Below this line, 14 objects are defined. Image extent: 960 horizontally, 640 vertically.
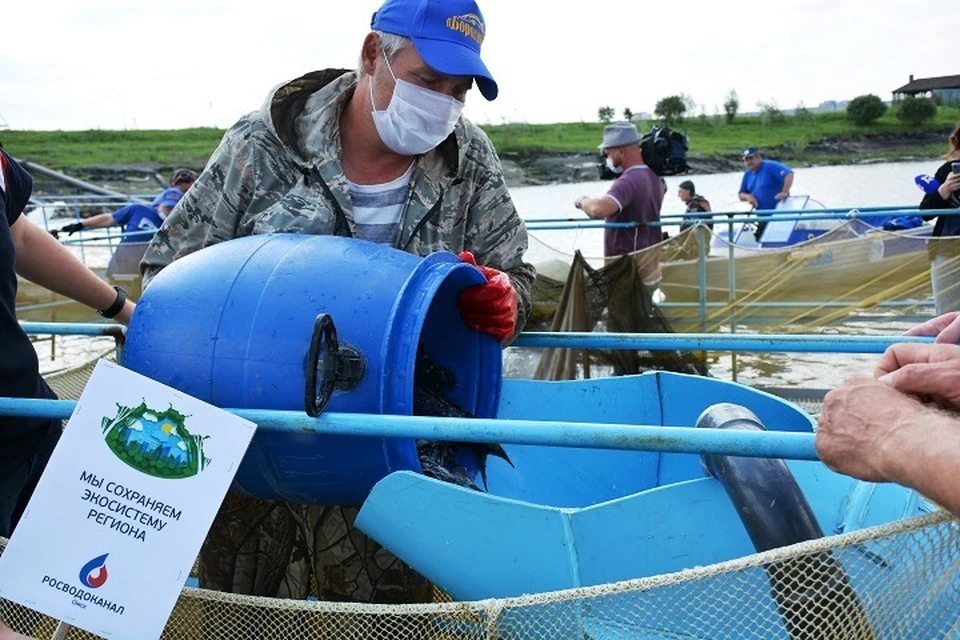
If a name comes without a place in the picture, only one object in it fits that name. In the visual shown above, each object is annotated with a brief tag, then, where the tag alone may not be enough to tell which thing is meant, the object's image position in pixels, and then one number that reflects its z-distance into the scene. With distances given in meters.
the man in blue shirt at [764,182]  11.72
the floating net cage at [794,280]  6.79
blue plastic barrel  2.08
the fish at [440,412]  2.58
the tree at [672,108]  57.93
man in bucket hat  7.38
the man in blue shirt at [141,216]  10.91
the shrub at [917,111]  57.91
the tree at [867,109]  61.43
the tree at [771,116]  61.24
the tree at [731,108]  60.69
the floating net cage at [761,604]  1.55
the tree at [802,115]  62.47
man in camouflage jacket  2.52
